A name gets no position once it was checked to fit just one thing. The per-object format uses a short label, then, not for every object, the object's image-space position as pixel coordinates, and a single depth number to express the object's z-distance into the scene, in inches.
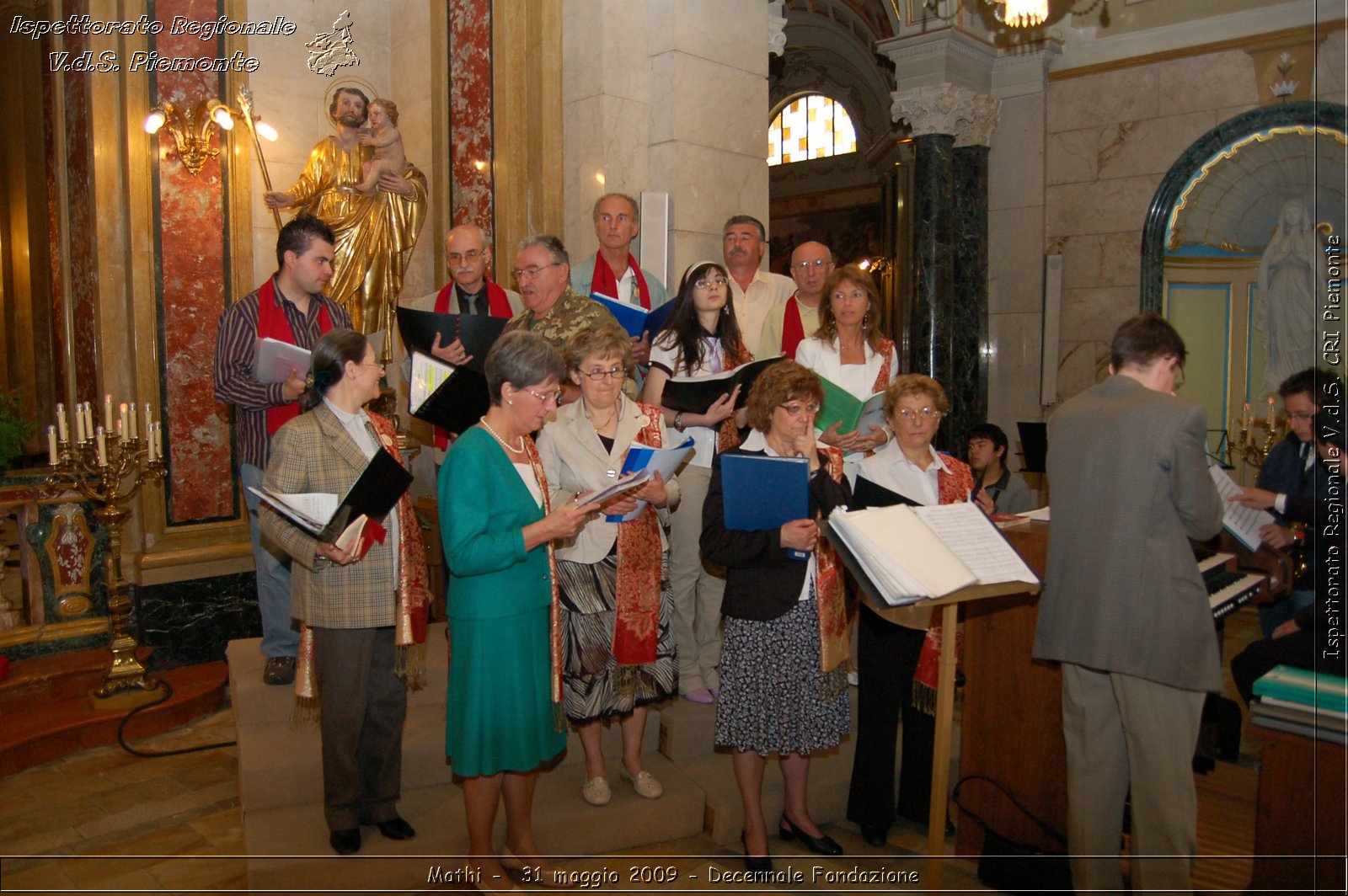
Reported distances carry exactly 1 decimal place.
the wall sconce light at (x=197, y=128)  221.9
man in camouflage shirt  151.7
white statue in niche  315.9
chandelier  247.1
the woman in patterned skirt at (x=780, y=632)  124.2
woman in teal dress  107.3
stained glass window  554.6
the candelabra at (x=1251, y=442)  244.2
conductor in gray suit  105.8
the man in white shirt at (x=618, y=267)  172.2
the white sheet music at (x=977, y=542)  101.0
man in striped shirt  151.9
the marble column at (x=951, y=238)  362.0
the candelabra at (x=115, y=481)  187.9
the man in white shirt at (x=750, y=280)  178.4
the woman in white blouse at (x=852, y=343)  155.5
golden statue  234.4
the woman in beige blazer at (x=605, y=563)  129.3
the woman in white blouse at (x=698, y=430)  152.6
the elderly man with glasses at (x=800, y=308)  173.8
